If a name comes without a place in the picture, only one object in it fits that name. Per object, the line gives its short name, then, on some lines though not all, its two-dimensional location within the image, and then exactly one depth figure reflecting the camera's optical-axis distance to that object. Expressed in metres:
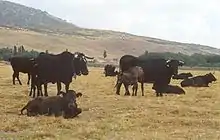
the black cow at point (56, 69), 24.59
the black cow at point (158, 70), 28.52
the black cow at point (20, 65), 30.50
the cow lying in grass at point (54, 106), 17.59
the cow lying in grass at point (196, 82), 34.88
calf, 27.09
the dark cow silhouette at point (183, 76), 43.86
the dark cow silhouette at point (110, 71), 47.24
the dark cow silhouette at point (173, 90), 28.32
